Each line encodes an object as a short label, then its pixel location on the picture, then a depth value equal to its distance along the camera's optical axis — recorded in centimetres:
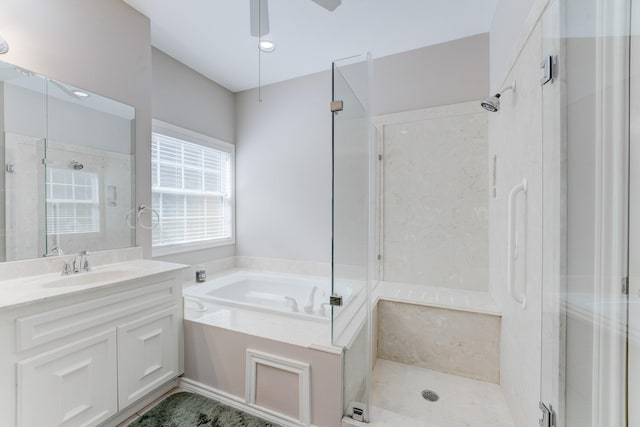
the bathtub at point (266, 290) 234
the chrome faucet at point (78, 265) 164
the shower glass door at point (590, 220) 70
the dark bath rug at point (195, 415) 156
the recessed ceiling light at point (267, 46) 247
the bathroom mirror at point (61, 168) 150
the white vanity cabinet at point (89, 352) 114
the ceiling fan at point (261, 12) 194
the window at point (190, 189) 266
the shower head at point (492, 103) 190
